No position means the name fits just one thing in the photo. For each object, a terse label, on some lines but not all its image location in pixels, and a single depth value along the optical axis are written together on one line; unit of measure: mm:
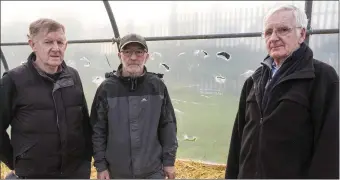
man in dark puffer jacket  2094
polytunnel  3338
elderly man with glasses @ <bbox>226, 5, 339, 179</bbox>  1537
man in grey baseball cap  2201
